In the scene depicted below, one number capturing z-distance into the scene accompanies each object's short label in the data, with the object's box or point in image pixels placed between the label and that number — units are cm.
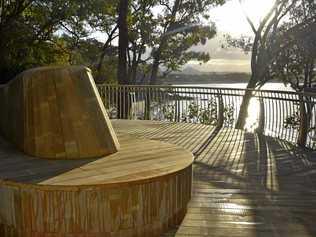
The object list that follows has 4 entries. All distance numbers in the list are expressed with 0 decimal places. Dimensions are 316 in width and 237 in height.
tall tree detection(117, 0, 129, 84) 1659
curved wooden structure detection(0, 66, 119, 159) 409
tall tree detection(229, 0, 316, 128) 1975
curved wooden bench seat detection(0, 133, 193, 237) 328
